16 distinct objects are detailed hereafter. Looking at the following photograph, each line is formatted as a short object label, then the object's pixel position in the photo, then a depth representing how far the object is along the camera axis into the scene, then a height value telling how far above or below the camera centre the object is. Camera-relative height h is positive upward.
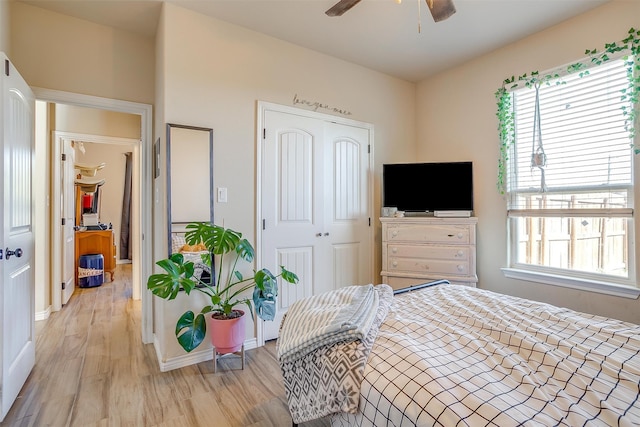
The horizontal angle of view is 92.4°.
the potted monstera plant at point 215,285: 2.12 -0.53
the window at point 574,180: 2.31 +0.29
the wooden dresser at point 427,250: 2.88 -0.35
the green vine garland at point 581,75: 2.19 +1.07
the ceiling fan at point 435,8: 1.68 +1.16
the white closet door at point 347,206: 3.18 +0.09
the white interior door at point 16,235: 1.76 -0.13
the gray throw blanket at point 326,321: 1.21 -0.47
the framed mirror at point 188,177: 2.34 +0.30
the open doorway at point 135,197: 2.51 +0.18
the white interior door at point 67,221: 3.80 -0.10
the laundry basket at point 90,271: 4.82 -0.89
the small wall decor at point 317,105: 2.98 +1.11
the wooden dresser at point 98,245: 5.09 -0.52
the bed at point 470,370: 0.83 -0.52
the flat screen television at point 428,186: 3.13 +0.30
